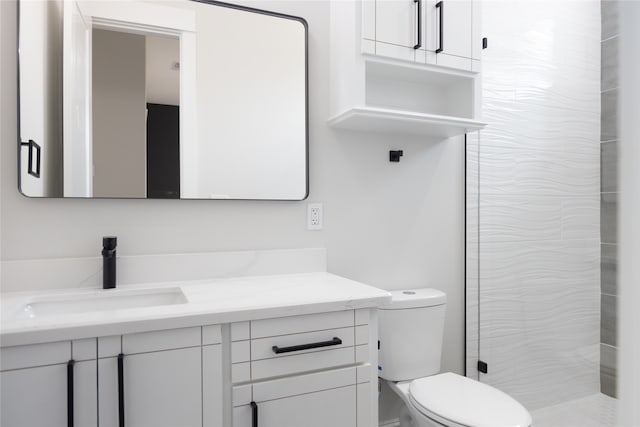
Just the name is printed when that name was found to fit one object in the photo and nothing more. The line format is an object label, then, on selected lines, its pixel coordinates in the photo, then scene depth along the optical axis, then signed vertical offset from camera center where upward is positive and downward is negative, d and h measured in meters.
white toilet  1.47 -0.63
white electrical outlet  1.76 -0.01
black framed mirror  1.39 +0.42
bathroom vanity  0.98 -0.39
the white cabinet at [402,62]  1.57 +0.61
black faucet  1.39 -0.17
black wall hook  1.87 +0.27
